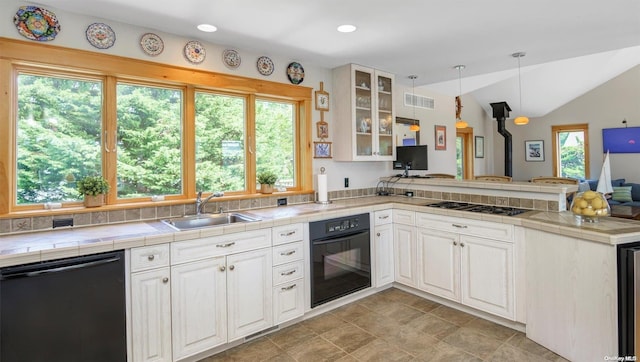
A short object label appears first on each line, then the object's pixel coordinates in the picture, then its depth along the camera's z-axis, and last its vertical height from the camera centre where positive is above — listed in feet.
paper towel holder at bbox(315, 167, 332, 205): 11.54 -0.71
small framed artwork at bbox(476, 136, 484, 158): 28.99 +2.72
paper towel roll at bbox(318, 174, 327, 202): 11.60 -0.23
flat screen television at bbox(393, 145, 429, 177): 13.11 +0.82
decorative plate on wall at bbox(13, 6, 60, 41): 7.12 +3.47
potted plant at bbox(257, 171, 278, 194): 10.91 +0.01
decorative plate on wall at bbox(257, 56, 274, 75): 10.69 +3.70
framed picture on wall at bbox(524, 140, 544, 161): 28.32 +2.25
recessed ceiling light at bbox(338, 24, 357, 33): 8.79 +4.00
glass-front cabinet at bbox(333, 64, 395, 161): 12.09 +2.46
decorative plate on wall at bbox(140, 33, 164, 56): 8.57 +3.57
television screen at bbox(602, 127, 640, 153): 23.32 +2.53
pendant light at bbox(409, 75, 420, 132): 15.77 +3.25
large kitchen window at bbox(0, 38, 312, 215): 7.39 +1.45
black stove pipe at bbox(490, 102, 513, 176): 27.36 +3.89
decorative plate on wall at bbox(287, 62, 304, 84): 11.38 +3.68
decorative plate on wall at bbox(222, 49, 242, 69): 9.95 +3.66
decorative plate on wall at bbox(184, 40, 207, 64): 9.25 +3.61
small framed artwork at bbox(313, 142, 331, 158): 12.09 +1.12
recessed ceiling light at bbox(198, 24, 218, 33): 8.47 +3.93
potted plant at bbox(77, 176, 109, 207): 7.77 -0.12
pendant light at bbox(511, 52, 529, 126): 11.37 +4.13
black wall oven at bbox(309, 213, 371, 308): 9.50 -2.29
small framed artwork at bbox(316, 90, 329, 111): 12.19 +2.90
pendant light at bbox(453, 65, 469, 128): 13.01 +4.69
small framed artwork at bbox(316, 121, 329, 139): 12.23 +1.86
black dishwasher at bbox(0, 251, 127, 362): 5.50 -2.18
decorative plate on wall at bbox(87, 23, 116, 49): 7.89 +3.50
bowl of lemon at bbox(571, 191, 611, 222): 7.38 -0.68
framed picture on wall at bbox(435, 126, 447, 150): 19.66 +2.40
